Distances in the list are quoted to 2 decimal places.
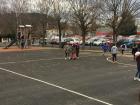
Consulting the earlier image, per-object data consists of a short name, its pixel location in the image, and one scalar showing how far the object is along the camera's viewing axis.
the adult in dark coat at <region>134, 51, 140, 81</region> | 8.06
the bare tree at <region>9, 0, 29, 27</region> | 29.46
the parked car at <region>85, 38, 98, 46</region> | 31.07
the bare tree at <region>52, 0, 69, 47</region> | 26.29
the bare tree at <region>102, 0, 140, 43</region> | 24.34
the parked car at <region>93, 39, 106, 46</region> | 30.77
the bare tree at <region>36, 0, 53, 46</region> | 28.19
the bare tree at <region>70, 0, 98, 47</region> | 24.84
